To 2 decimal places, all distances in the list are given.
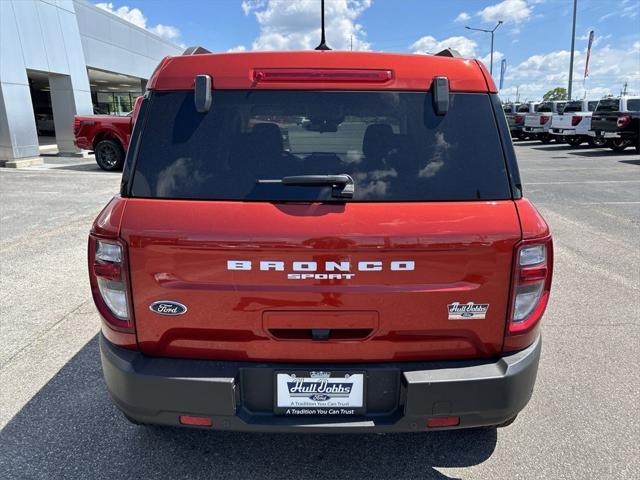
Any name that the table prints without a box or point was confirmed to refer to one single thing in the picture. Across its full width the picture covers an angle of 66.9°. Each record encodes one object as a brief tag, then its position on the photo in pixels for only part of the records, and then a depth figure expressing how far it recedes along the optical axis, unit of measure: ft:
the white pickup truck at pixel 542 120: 77.00
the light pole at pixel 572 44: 92.43
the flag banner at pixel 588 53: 123.85
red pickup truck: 47.19
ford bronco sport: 6.50
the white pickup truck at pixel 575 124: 67.62
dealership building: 48.14
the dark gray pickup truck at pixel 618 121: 58.70
